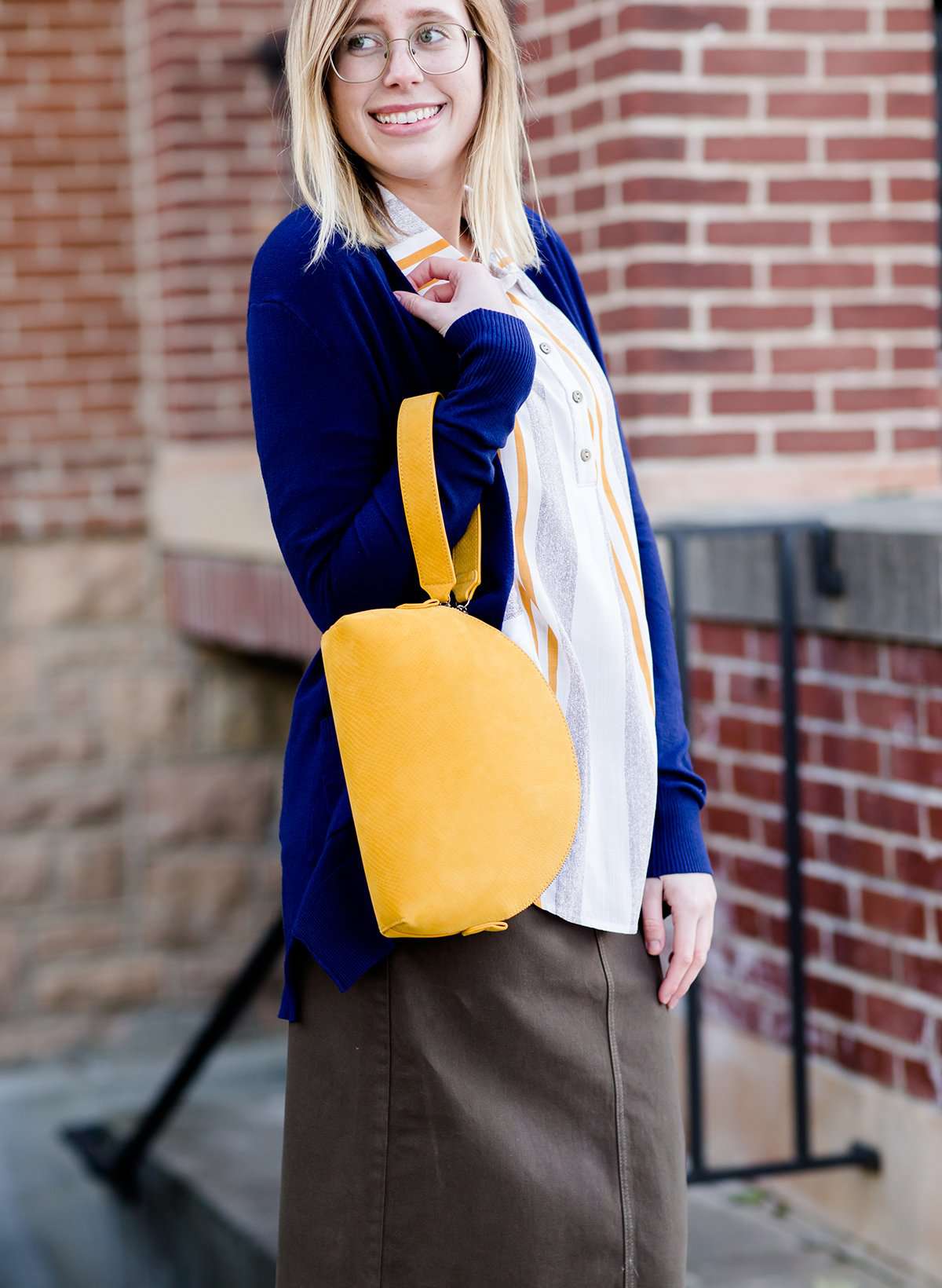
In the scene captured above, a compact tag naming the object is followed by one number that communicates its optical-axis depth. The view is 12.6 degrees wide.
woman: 3.58
